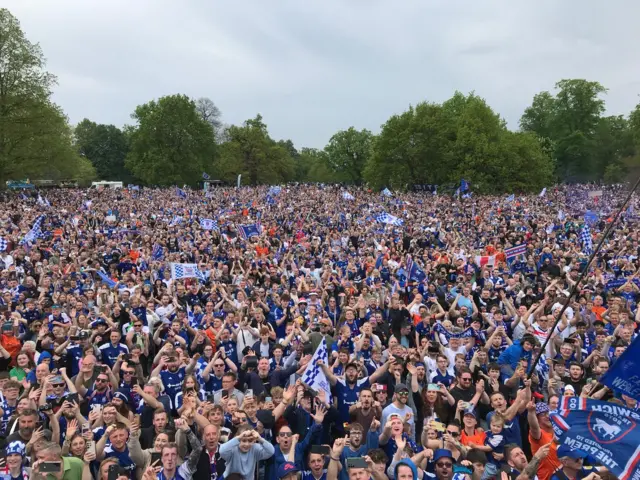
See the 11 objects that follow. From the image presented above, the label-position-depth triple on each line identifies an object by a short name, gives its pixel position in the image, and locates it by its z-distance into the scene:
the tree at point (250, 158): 77.38
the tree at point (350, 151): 89.94
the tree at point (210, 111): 93.38
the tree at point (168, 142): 68.31
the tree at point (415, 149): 54.00
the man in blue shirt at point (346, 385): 6.46
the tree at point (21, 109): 39.97
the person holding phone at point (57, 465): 4.75
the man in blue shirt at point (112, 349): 8.12
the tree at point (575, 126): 74.75
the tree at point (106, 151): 95.38
